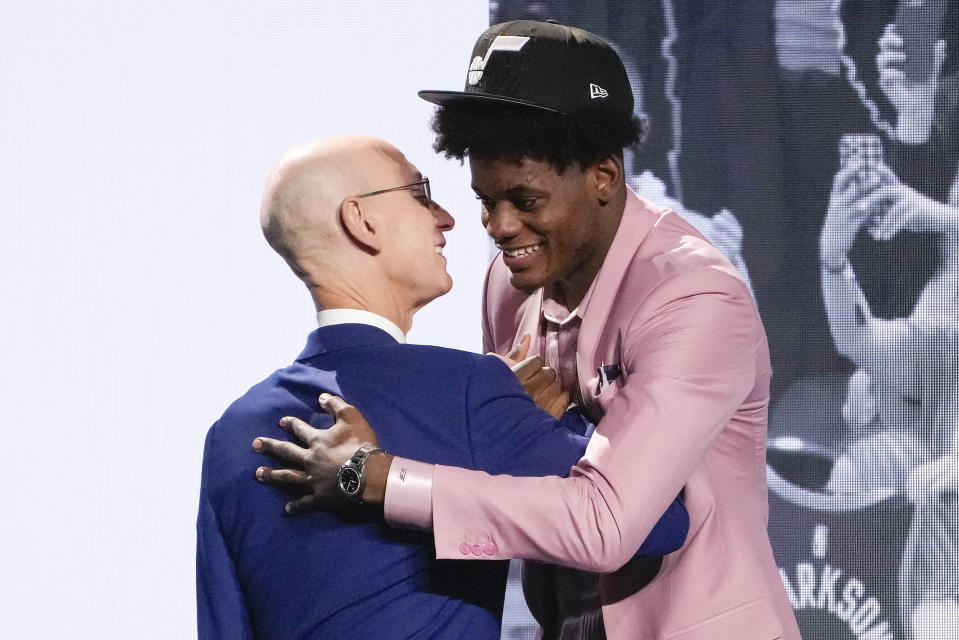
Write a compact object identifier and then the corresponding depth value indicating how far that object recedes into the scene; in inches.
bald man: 341.7
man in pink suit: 341.5
